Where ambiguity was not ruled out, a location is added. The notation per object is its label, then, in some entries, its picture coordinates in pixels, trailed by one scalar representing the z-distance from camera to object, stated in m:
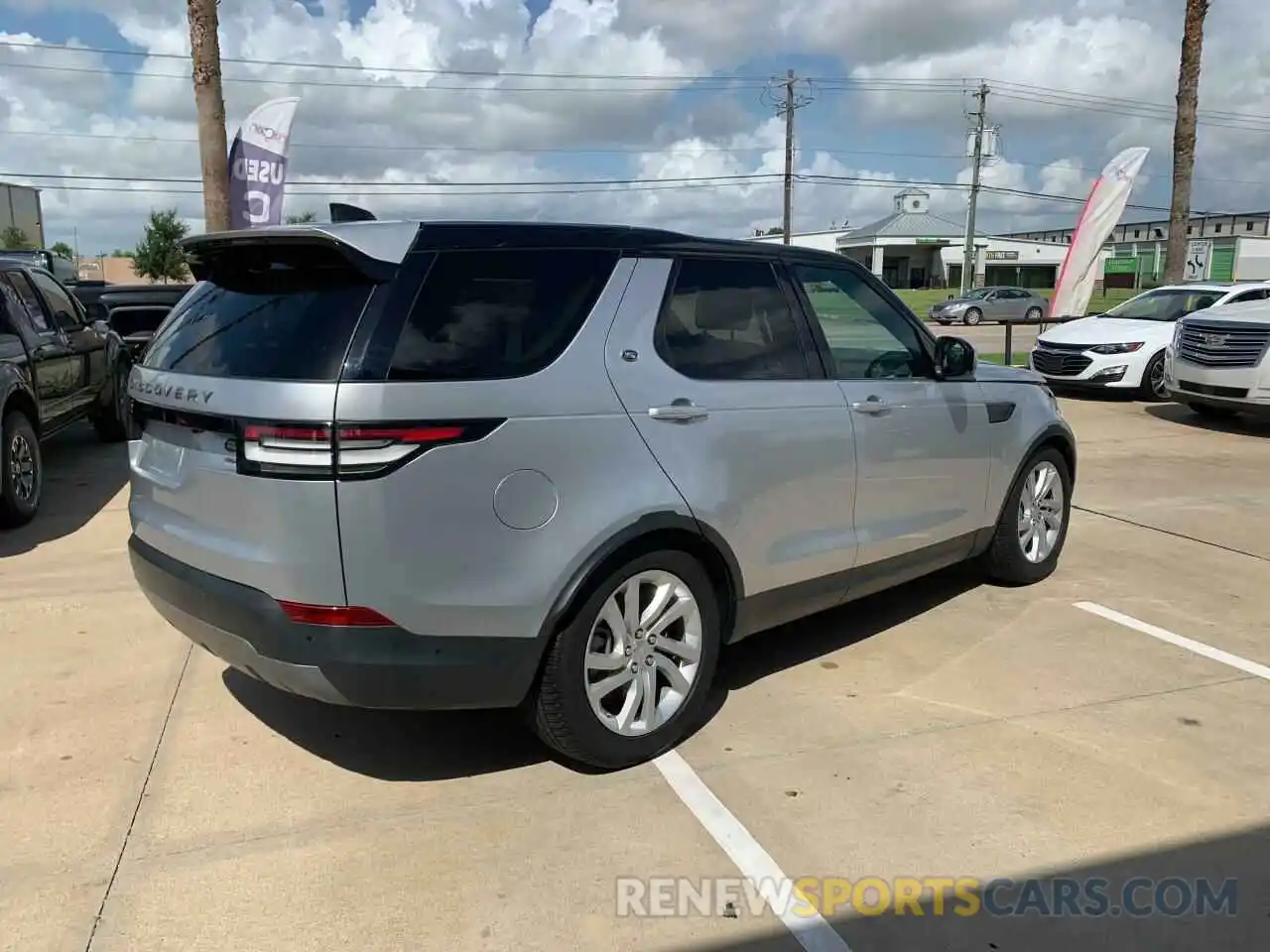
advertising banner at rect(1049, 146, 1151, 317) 18.20
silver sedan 38.03
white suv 10.68
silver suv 2.90
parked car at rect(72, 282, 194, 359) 12.20
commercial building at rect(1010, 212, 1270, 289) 70.38
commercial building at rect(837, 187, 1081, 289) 77.56
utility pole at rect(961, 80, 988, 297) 51.33
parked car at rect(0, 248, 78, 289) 19.34
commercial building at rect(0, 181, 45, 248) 52.88
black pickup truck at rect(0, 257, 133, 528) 6.64
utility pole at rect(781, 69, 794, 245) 49.28
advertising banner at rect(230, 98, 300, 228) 12.90
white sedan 13.70
